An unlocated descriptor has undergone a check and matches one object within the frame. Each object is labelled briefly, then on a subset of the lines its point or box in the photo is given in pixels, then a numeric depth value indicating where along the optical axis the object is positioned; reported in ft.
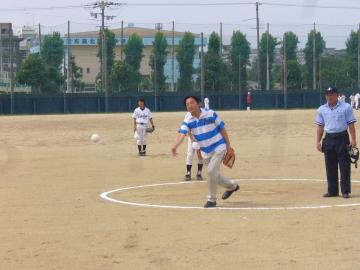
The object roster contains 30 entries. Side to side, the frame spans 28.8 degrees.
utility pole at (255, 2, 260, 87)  288.00
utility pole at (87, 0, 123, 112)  229.54
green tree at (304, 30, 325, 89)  291.38
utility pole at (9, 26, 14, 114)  212.64
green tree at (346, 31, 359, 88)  284.61
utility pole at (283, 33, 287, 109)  231.67
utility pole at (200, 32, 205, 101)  240.20
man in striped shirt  35.42
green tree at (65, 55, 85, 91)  274.57
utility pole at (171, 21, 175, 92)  281.37
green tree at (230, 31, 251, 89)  275.39
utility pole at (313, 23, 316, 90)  266.36
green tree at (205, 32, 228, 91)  257.55
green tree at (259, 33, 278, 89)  299.95
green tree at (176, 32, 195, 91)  282.01
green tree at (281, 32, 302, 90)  284.41
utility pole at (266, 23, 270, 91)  279.01
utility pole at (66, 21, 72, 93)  248.15
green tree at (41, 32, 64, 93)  282.77
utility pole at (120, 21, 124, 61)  293.23
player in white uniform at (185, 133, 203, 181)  49.41
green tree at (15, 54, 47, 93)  239.91
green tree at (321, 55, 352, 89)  283.38
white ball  82.61
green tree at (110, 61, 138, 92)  255.70
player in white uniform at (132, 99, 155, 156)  71.51
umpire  37.83
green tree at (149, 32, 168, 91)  264.70
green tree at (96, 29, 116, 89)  285.64
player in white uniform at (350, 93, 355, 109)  207.34
